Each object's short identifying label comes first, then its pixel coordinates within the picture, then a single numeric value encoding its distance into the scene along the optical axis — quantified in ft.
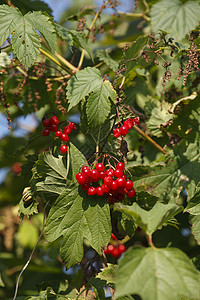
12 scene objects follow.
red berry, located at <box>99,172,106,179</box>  2.69
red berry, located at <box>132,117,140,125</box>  2.80
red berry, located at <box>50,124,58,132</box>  2.86
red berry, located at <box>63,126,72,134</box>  2.84
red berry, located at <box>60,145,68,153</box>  2.80
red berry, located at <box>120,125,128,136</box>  2.76
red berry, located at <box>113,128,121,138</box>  2.77
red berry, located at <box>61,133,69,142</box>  2.83
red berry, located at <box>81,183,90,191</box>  2.72
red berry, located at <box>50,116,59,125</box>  2.87
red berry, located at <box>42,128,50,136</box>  2.86
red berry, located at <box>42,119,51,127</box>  2.87
